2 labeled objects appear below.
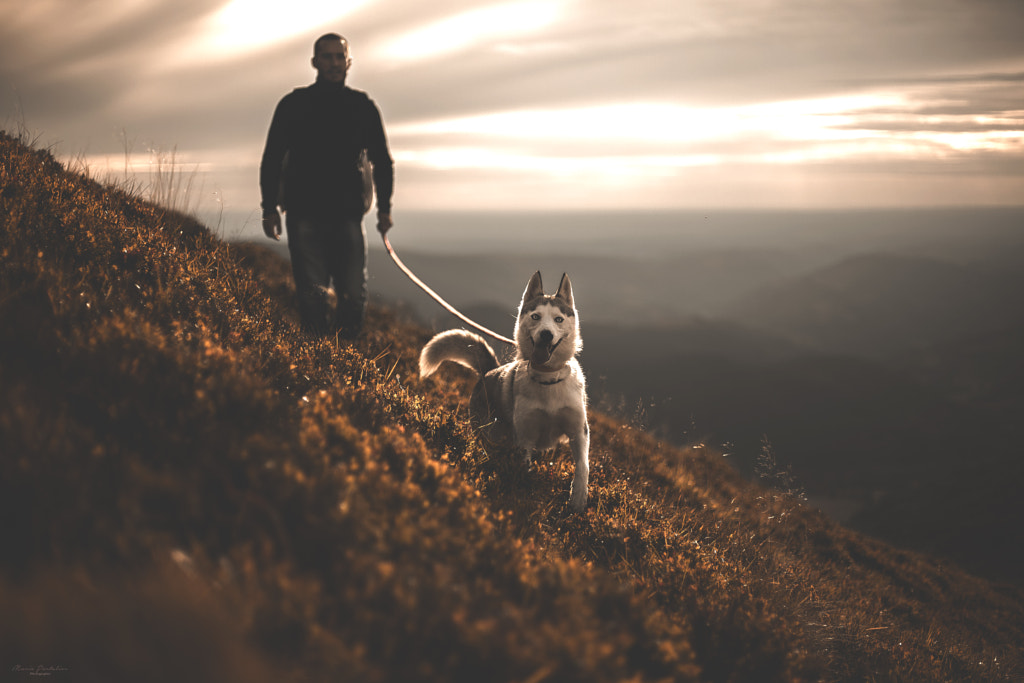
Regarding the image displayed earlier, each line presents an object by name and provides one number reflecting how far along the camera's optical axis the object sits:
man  6.46
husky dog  5.20
